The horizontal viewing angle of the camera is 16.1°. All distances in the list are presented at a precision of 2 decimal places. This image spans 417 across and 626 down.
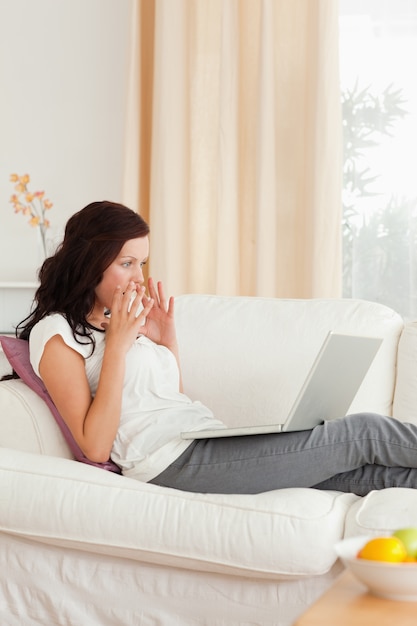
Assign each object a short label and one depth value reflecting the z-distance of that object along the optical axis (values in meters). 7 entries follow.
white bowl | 2.44
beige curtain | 4.47
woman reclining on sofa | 3.29
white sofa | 3.06
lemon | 2.47
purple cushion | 3.47
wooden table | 2.40
